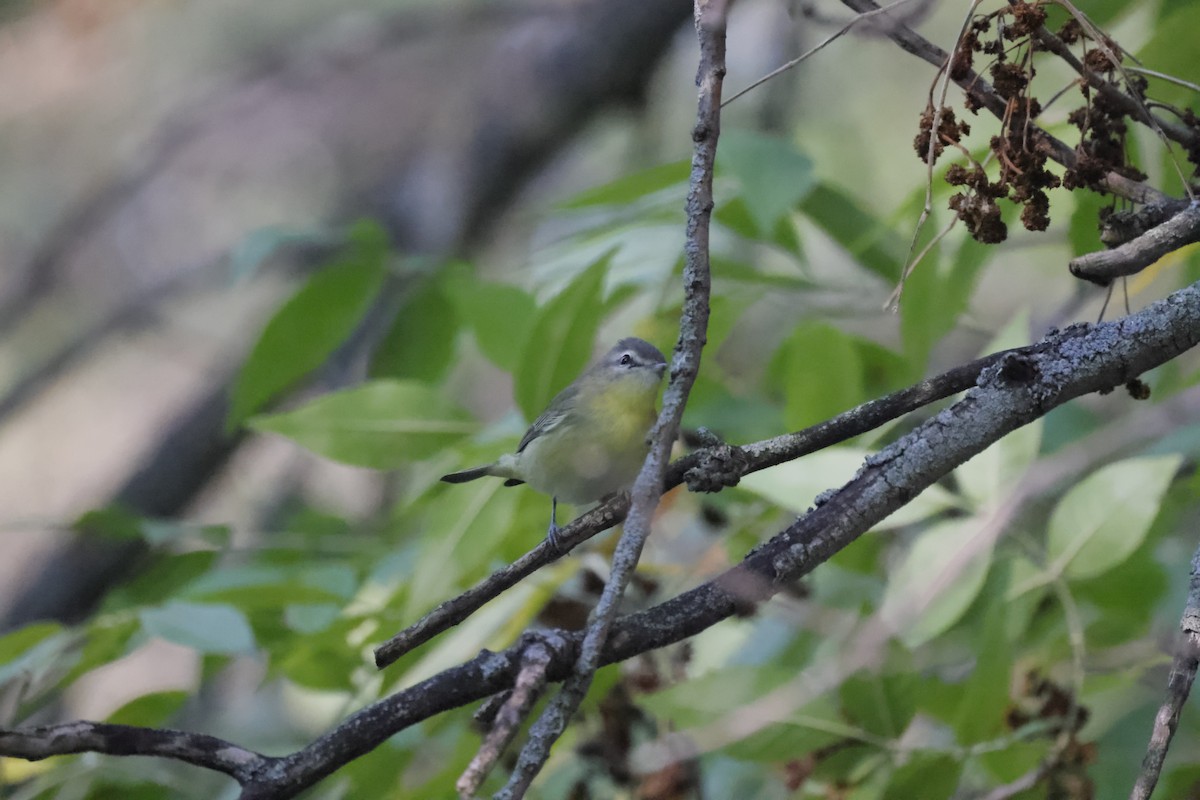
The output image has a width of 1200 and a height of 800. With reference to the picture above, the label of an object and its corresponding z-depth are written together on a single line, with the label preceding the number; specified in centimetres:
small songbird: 602
